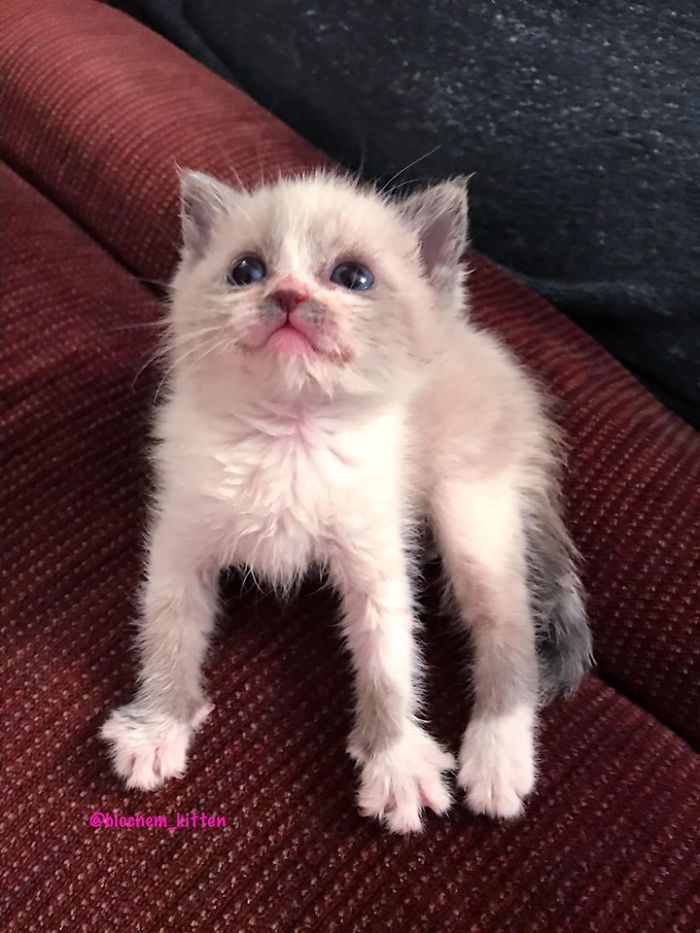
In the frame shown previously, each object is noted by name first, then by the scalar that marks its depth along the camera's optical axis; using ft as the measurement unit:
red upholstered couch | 0.60
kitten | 0.66
